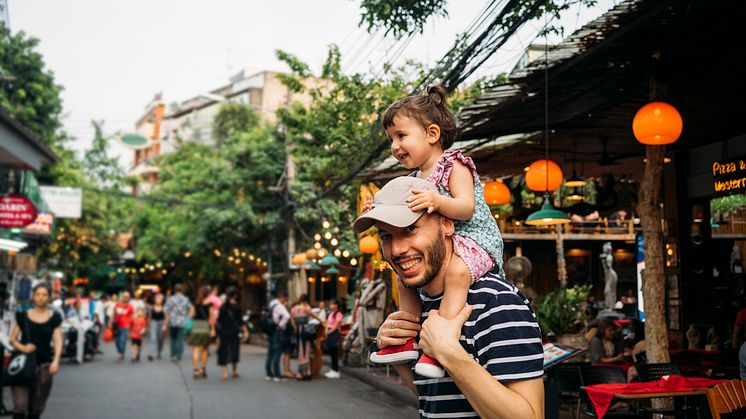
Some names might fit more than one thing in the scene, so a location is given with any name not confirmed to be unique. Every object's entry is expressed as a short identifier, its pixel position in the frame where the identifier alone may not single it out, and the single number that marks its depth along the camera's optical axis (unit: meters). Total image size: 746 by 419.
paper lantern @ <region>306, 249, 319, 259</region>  19.73
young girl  2.12
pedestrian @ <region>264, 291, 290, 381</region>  15.16
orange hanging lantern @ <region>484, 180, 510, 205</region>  11.17
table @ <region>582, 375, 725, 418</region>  6.37
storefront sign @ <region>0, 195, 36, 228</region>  14.39
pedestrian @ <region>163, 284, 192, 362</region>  18.98
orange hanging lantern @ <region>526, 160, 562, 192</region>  9.54
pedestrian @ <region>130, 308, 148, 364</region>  19.53
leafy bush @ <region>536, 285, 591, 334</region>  9.08
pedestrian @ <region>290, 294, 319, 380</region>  15.18
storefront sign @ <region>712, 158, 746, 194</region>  9.82
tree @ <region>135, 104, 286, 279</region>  27.59
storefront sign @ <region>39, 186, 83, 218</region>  23.95
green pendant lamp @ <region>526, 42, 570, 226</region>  9.84
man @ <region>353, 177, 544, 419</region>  1.97
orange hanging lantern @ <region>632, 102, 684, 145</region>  6.95
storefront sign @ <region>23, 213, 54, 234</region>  21.03
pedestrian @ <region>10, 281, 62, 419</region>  8.26
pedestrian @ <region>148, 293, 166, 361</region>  19.95
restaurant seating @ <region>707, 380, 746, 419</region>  5.48
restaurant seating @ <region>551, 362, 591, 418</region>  8.19
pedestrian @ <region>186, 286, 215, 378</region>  15.36
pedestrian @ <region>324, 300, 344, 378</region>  16.14
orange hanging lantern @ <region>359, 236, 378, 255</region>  14.36
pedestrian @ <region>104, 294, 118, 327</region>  24.06
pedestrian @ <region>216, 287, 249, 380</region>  15.12
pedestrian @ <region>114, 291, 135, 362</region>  19.97
